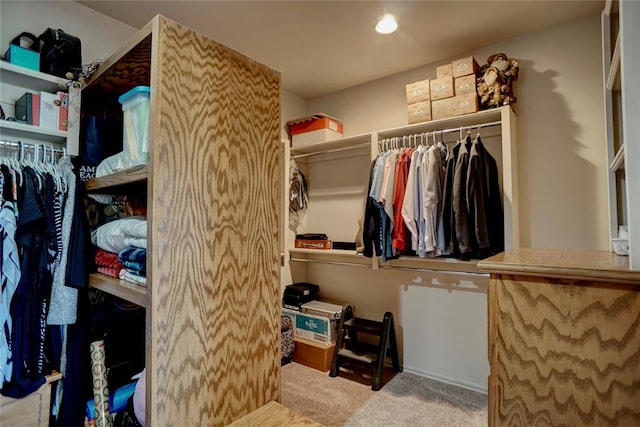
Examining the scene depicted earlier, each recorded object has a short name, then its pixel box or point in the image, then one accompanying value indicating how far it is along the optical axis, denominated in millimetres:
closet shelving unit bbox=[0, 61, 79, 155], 1606
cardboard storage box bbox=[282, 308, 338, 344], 2855
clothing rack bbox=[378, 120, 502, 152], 2395
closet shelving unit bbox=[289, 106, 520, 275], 2119
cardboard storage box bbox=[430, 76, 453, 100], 2350
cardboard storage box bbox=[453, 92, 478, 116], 2258
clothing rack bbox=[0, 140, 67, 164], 1615
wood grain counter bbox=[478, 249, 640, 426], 770
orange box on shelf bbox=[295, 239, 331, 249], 3023
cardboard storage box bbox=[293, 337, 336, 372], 2777
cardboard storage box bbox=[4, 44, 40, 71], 1599
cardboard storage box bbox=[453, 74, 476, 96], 2262
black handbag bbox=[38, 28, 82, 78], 1696
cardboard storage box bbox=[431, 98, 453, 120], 2350
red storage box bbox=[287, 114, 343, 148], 3031
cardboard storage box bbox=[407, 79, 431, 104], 2451
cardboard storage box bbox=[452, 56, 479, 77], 2260
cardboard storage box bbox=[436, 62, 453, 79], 2348
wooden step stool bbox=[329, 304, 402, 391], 2541
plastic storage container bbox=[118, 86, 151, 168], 1213
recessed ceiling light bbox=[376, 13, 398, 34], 2119
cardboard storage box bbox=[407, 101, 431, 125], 2449
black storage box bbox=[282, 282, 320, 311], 3111
